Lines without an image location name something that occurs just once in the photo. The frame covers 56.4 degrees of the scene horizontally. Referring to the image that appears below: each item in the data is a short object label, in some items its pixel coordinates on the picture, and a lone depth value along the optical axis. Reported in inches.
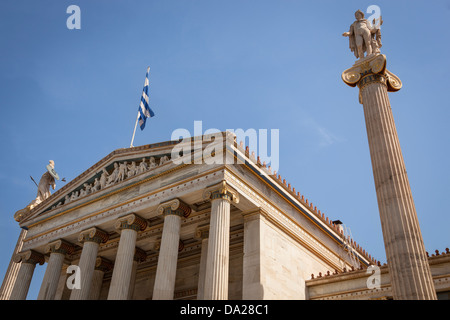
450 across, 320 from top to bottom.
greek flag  1340.7
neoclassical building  863.1
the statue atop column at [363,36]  814.5
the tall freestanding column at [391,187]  579.5
